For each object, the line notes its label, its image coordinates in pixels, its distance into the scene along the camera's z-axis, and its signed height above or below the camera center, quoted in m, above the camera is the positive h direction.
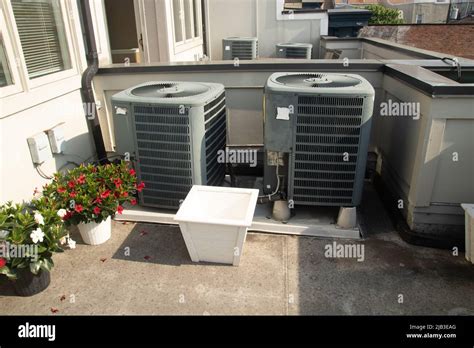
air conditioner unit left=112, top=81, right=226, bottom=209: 2.96 -0.88
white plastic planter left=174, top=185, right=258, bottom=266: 2.52 -1.35
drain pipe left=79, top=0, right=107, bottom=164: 3.71 -0.51
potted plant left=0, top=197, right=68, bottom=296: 2.25 -1.27
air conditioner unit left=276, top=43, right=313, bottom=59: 7.94 -0.62
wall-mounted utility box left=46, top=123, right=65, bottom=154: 3.22 -0.93
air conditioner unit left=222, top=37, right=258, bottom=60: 8.20 -0.56
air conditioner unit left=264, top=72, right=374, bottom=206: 2.81 -0.85
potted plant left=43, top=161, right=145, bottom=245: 2.70 -1.20
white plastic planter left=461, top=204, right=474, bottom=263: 2.46 -1.36
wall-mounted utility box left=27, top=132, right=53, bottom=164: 2.99 -0.93
